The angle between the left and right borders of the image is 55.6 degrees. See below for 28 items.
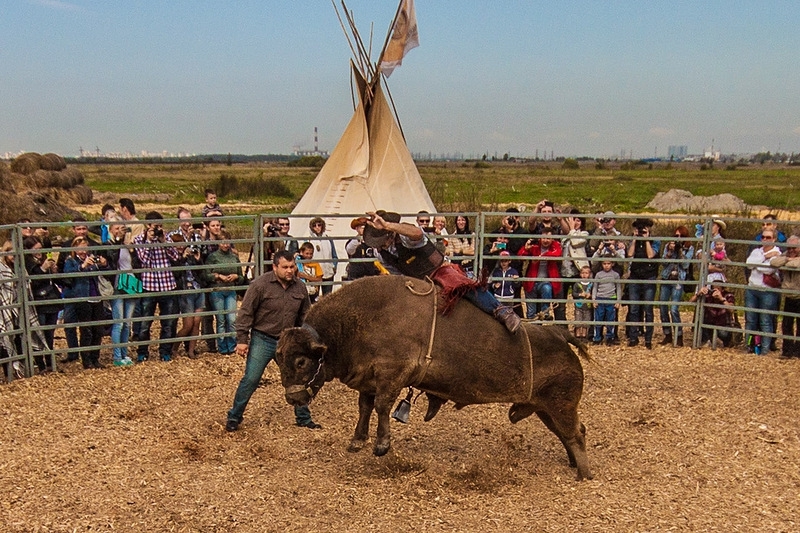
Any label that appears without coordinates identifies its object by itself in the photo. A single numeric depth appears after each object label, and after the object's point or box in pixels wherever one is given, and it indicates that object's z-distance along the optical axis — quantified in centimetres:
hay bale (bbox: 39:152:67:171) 3478
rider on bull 549
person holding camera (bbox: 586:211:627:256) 1021
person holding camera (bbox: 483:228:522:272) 1027
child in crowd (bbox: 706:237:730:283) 1008
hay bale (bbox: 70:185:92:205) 3416
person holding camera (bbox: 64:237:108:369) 836
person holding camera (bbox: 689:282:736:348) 999
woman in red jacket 1022
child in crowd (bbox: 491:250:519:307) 1006
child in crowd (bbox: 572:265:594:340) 1006
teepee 1258
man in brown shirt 642
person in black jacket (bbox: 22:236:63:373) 820
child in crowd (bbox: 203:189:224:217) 965
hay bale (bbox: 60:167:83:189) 3416
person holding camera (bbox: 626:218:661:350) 1005
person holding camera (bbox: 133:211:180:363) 865
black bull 534
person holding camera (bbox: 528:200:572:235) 1023
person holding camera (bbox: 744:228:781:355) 966
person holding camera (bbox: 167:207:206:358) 905
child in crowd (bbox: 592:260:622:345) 998
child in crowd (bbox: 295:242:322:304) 923
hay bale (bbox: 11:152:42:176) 3417
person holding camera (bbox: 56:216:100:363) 835
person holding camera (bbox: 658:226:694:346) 1003
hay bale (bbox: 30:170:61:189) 3241
